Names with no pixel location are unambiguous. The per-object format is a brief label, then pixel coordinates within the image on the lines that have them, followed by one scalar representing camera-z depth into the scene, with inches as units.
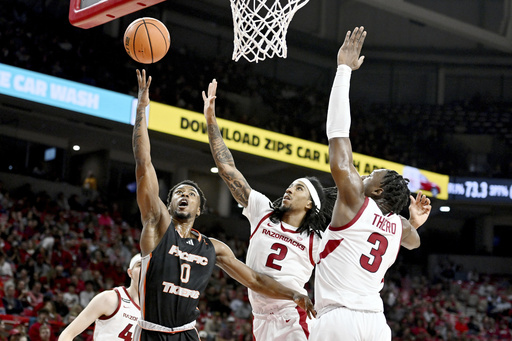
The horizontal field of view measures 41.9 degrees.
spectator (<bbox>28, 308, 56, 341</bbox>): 362.6
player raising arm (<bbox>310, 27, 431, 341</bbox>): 146.4
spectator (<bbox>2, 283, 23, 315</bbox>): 415.5
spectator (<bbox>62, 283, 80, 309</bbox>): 448.9
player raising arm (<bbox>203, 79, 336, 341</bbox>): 199.6
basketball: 216.2
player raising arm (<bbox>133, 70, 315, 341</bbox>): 173.2
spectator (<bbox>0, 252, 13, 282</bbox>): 449.7
